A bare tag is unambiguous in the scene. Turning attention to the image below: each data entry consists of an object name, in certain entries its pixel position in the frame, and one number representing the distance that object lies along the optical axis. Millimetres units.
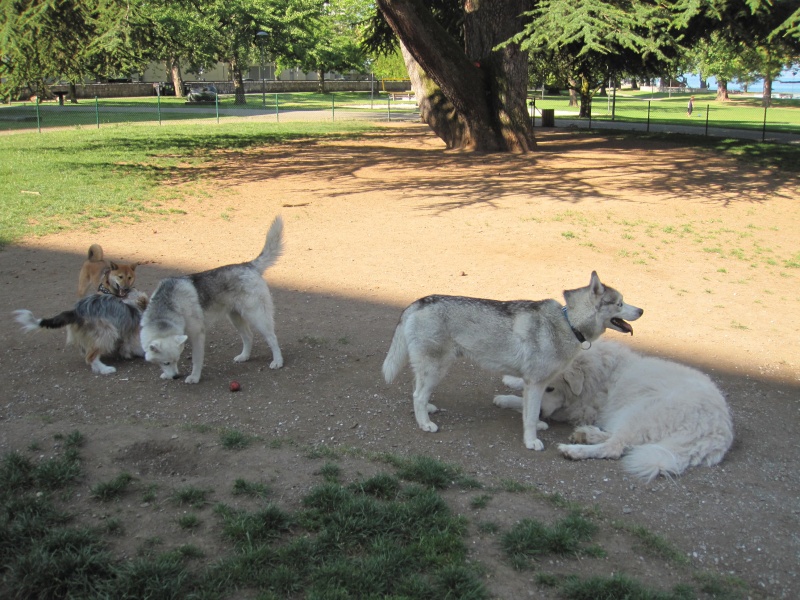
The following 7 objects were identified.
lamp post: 53662
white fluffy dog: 5809
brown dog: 8023
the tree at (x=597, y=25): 17578
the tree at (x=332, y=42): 64000
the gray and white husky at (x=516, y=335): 6121
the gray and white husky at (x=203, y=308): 7176
